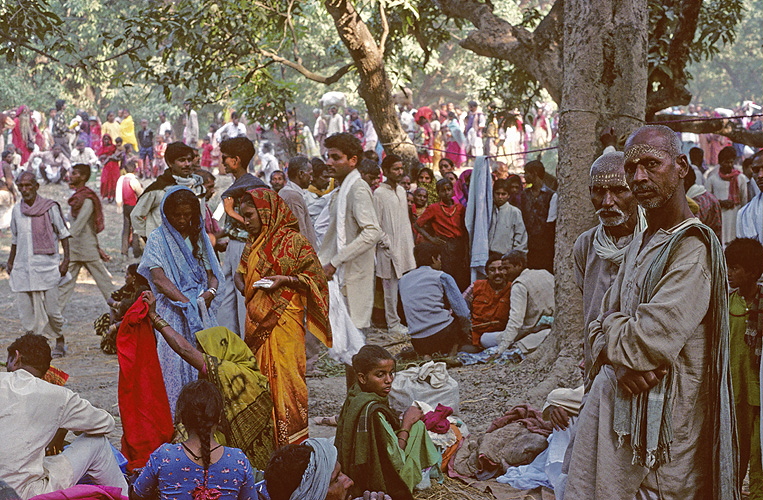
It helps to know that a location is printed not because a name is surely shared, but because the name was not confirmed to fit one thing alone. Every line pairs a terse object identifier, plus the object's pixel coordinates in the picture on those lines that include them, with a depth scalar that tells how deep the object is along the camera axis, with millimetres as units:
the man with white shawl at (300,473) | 3871
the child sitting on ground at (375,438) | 4270
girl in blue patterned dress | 3316
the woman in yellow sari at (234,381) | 4359
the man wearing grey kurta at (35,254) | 8008
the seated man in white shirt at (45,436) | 3465
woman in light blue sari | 4926
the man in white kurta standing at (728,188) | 9352
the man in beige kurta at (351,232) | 5992
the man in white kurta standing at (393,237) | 8773
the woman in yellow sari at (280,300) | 4637
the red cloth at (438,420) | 5105
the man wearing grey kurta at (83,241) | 8758
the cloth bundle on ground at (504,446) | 4742
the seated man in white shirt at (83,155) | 23609
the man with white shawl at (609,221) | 3402
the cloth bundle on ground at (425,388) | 5754
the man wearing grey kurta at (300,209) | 6723
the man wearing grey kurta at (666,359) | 2455
